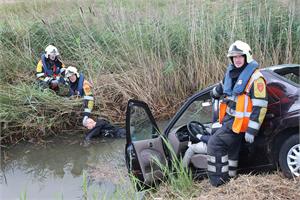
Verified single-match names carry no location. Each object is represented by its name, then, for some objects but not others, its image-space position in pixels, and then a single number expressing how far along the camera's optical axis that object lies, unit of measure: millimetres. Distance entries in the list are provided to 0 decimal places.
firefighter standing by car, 4375
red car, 4172
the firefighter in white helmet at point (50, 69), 9477
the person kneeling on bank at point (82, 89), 8312
